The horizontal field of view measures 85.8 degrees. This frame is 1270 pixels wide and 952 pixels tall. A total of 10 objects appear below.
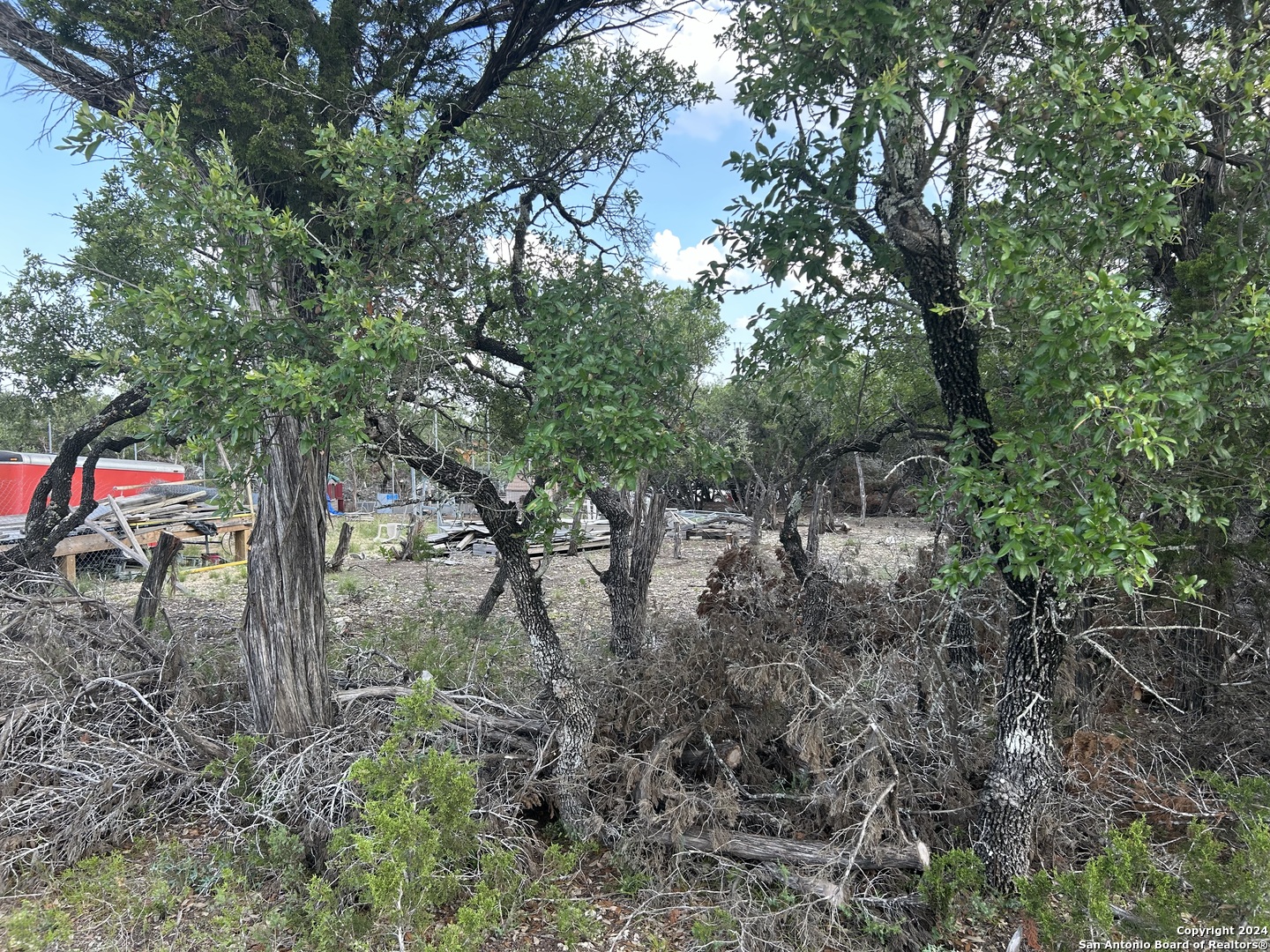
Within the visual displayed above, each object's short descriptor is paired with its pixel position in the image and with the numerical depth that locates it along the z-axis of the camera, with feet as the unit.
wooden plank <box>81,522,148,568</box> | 33.86
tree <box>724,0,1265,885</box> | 8.46
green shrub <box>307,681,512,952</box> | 9.55
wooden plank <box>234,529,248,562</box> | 47.14
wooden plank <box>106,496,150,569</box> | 35.55
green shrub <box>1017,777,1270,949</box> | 8.61
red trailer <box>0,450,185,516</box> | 55.93
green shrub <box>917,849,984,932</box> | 10.67
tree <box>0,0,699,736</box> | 10.78
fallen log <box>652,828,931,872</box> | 11.58
